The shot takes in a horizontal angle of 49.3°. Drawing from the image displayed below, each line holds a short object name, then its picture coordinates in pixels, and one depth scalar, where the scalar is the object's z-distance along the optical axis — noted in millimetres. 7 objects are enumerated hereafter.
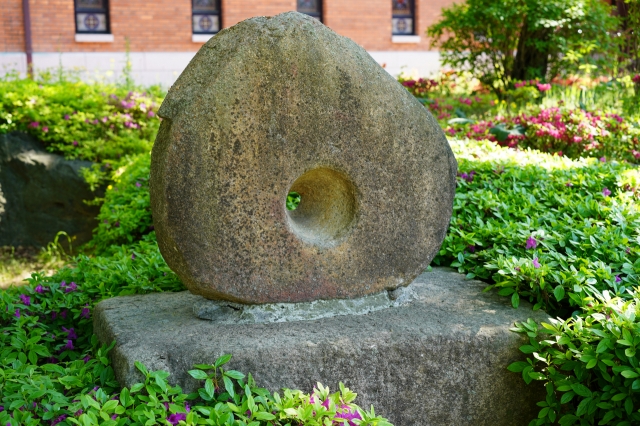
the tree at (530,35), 9469
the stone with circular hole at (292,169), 2777
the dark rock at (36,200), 7328
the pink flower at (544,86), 8859
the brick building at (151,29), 12016
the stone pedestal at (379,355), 2668
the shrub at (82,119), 7445
